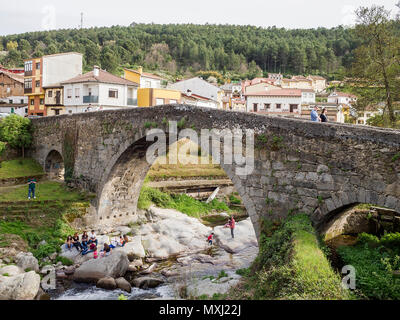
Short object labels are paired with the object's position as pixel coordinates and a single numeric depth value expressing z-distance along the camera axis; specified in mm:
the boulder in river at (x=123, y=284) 13055
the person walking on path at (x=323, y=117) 12070
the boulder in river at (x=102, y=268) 13656
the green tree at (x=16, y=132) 26438
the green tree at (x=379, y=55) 17766
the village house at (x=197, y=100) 41594
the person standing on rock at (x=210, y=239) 18234
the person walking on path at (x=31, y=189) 18391
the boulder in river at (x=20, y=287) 11336
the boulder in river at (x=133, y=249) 16266
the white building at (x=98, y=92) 31453
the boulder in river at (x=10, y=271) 12606
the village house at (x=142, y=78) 41812
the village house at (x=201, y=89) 48969
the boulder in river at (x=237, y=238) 17672
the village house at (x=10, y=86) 47769
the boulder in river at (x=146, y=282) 13455
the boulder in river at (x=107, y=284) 13089
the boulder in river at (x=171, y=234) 17453
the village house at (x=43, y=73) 37188
